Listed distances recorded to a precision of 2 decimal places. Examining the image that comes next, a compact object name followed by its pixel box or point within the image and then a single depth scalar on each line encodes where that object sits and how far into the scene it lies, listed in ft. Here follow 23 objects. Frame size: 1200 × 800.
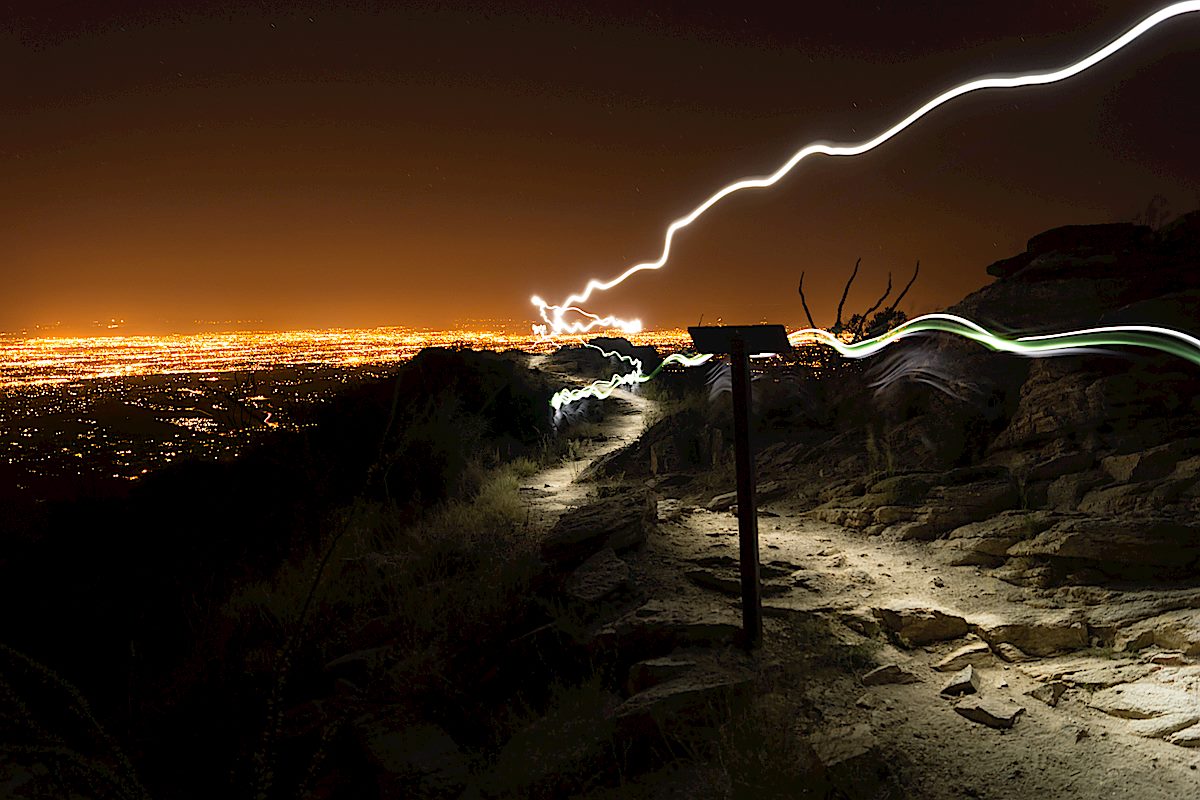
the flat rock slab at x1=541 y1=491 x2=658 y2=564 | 24.58
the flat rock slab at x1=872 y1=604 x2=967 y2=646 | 17.25
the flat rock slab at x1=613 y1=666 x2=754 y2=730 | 14.94
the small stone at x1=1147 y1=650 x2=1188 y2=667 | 14.40
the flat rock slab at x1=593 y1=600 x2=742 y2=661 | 18.03
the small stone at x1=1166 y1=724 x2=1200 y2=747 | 12.17
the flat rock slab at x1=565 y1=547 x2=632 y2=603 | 21.08
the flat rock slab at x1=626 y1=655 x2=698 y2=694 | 16.51
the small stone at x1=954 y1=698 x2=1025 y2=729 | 13.46
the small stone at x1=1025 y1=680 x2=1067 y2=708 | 14.17
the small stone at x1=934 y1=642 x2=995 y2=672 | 15.88
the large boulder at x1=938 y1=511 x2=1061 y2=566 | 21.27
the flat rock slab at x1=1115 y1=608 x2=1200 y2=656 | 14.67
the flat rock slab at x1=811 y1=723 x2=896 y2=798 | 12.17
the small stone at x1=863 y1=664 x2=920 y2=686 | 15.51
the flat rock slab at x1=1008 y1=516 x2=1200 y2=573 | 18.04
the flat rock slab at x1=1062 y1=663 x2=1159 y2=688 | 14.33
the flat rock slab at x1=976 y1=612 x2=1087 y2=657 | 16.21
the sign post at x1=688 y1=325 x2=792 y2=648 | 17.25
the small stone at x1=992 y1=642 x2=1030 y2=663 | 16.15
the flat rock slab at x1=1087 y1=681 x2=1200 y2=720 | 13.08
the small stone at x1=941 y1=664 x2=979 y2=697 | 14.76
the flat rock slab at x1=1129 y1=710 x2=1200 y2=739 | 12.57
